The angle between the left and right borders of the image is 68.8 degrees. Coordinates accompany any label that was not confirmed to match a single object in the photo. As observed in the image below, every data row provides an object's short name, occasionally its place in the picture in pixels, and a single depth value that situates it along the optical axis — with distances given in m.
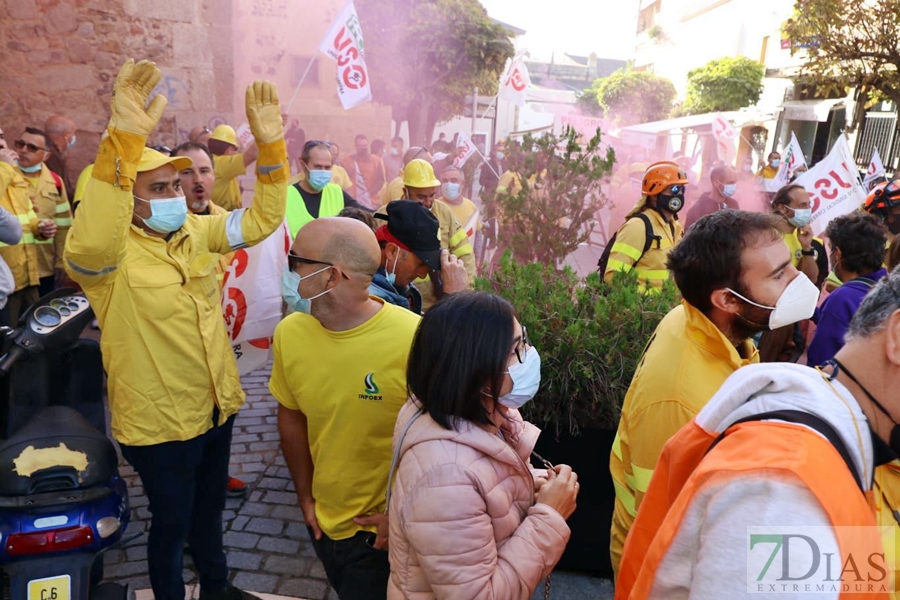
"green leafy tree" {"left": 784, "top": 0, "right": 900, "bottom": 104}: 12.36
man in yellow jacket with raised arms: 2.46
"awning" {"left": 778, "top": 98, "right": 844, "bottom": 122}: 20.98
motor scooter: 2.30
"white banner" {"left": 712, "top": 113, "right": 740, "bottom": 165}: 14.67
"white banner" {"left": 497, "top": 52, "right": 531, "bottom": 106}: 12.61
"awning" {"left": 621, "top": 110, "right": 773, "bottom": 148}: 22.63
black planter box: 3.13
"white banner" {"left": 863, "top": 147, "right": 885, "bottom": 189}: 11.69
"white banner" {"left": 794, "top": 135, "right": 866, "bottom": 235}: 7.69
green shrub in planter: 3.09
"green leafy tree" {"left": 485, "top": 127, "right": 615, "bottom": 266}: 5.20
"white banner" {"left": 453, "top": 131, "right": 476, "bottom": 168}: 11.61
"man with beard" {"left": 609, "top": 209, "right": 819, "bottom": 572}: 2.03
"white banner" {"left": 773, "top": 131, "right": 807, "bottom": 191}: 11.83
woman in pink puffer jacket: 1.60
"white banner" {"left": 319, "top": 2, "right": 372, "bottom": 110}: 8.64
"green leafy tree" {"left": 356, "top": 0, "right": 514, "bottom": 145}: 19.45
